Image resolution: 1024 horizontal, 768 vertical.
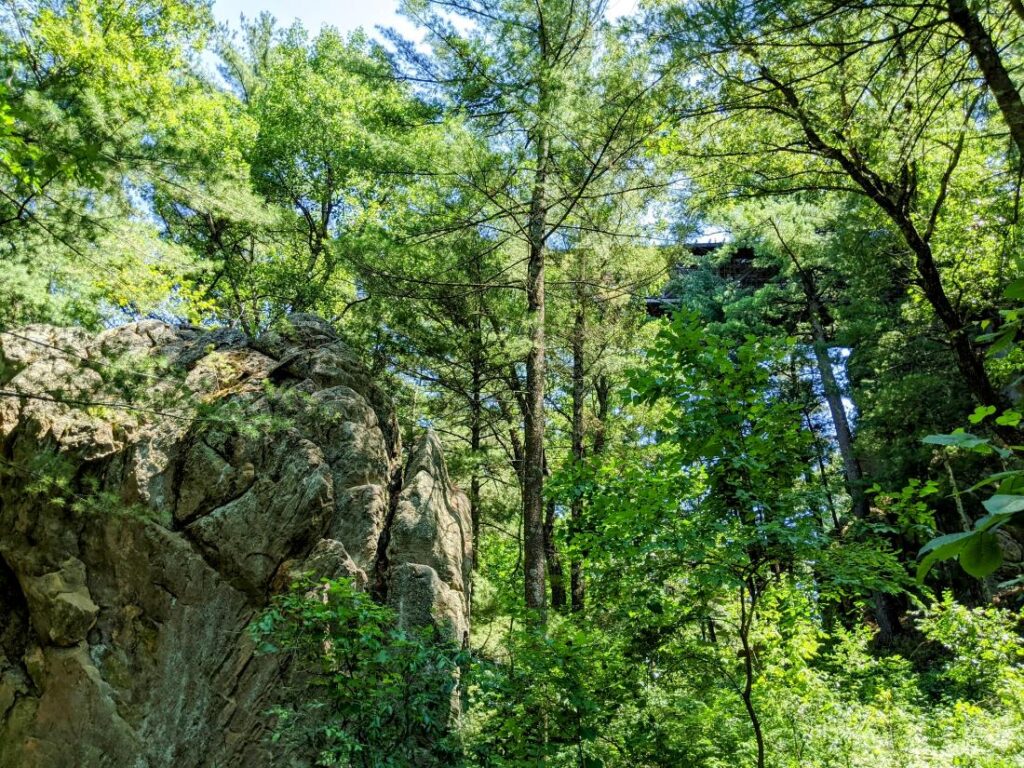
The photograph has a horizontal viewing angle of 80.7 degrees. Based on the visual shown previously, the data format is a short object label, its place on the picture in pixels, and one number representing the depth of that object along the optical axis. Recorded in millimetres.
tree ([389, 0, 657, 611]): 6840
